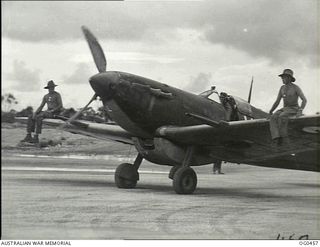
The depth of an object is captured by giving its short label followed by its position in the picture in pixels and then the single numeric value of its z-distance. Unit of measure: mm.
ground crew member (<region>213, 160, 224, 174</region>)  16177
